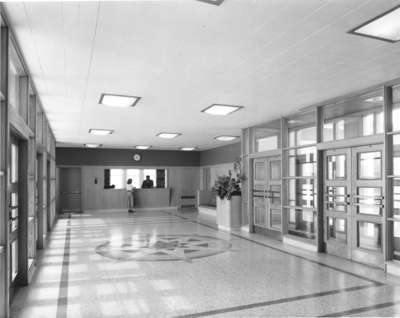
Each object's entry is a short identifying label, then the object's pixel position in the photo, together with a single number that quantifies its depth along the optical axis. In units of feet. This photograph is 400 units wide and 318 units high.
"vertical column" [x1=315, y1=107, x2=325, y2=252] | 23.48
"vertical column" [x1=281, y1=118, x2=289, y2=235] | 27.45
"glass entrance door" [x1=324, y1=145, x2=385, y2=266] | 19.53
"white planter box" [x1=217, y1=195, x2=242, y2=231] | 33.81
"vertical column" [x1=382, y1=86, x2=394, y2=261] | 18.20
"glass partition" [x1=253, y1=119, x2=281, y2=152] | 29.16
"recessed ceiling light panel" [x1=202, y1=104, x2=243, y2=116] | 24.31
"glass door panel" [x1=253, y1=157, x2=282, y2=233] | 29.01
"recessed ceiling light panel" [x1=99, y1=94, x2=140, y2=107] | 21.40
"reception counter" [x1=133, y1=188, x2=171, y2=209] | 55.98
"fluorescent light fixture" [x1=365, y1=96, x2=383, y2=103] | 19.30
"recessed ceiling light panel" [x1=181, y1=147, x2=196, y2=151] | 54.95
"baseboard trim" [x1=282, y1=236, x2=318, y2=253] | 23.67
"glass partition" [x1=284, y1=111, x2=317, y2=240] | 24.68
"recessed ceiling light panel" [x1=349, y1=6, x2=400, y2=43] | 10.94
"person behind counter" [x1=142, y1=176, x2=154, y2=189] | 56.65
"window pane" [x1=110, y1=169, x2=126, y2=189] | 55.52
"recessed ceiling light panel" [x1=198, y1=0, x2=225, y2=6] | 10.05
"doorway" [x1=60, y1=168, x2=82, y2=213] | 53.01
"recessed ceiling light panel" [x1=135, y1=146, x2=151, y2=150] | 52.85
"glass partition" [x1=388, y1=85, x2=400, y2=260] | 18.20
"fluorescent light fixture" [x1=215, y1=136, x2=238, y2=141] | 41.34
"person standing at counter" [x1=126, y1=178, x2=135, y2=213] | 52.80
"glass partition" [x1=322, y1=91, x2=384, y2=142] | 19.53
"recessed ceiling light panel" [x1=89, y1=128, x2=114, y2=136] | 35.53
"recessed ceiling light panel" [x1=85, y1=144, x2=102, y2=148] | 49.90
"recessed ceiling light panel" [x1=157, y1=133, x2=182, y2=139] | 38.57
